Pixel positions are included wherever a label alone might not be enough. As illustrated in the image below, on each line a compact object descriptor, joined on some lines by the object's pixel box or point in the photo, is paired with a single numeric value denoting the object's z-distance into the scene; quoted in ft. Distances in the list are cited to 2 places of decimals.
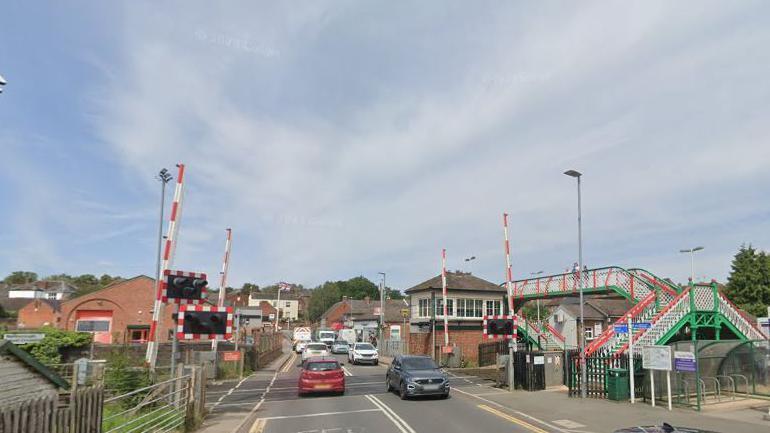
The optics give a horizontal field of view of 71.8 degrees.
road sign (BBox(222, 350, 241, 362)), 90.53
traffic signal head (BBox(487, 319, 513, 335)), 72.08
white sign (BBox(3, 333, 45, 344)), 93.87
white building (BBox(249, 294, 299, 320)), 441.40
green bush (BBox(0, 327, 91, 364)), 105.81
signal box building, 126.11
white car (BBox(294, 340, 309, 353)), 168.04
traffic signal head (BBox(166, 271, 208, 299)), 41.71
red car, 66.33
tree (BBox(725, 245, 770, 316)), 156.76
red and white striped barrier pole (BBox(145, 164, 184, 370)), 42.80
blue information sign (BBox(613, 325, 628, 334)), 64.65
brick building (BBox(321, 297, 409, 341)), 222.79
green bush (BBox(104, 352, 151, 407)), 48.39
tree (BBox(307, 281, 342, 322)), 436.35
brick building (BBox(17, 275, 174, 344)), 172.86
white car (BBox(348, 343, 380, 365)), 126.62
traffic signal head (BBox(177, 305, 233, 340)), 44.73
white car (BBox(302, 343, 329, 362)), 117.80
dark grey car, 60.49
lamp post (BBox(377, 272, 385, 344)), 174.19
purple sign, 50.83
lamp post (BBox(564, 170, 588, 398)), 60.95
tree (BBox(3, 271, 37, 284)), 490.90
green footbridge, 75.87
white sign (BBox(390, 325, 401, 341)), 165.17
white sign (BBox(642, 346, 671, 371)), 52.39
